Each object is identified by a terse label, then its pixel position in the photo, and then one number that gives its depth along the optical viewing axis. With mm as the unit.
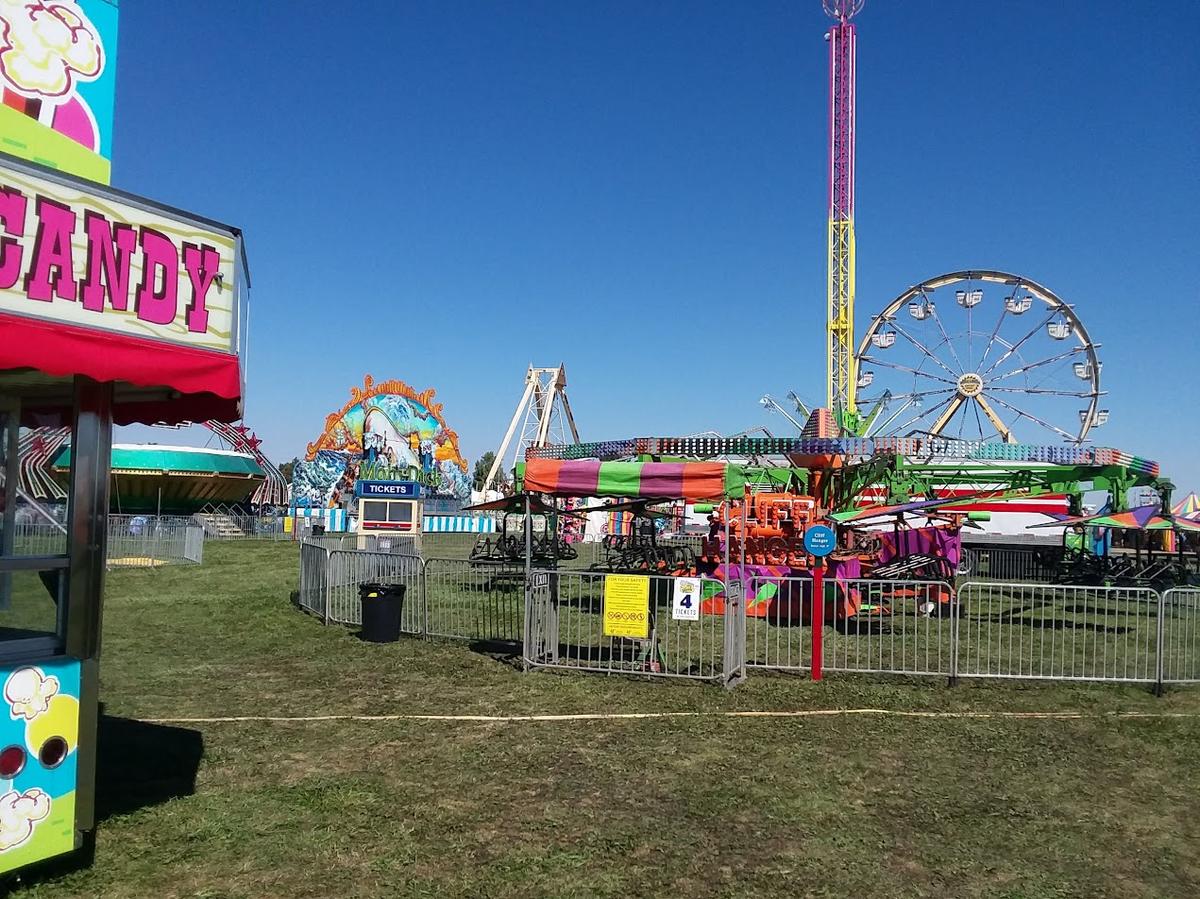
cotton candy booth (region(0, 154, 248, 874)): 3762
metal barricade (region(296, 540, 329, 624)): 13930
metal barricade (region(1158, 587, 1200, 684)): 9899
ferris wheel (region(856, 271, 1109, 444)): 35969
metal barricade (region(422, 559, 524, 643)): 12695
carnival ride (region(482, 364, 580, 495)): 69438
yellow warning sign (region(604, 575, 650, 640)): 9406
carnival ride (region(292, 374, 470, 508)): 63781
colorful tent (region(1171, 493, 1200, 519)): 26959
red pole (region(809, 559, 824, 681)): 9312
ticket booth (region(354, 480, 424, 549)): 27922
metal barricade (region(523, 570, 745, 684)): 9414
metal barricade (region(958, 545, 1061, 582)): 24922
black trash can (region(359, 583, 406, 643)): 11758
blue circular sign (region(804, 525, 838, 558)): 9992
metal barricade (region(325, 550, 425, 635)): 13573
